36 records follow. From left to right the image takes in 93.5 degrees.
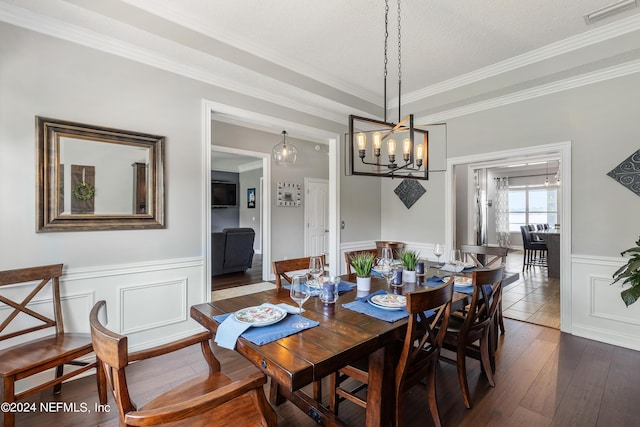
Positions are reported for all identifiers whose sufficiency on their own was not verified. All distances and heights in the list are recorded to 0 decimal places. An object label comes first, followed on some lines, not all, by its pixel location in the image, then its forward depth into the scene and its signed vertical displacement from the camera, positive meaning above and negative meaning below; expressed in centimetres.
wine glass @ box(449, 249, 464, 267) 289 -49
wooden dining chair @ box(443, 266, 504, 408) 193 -85
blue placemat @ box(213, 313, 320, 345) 132 -56
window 924 +17
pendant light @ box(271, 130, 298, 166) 526 +102
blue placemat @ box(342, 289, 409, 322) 158 -55
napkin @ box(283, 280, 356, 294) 210 -54
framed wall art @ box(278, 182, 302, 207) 577 +34
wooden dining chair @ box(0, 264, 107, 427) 166 -84
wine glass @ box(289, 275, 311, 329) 150 -41
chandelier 211 +49
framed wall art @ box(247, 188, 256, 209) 886 +41
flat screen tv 878 +53
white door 621 -9
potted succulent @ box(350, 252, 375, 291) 208 -42
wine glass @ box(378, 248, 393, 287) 214 -40
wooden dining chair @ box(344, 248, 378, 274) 277 -43
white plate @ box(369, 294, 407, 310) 170 -53
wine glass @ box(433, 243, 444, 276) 277 -35
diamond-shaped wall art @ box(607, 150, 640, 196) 281 +36
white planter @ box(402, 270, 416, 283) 230 -50
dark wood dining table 114 -57
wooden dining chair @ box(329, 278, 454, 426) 143 -83
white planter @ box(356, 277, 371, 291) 208 -50
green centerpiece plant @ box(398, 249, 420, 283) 231 -43
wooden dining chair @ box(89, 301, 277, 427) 99 -66
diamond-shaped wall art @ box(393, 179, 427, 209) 447 +30
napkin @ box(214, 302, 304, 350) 136 -55
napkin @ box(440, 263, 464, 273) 273 -52
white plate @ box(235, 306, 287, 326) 147 -54
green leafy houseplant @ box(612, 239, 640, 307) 192 -45
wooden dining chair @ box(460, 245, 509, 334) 308 -45
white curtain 969 -6
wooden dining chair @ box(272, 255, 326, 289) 231 -44
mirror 226 +28
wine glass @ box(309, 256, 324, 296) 171 -36
